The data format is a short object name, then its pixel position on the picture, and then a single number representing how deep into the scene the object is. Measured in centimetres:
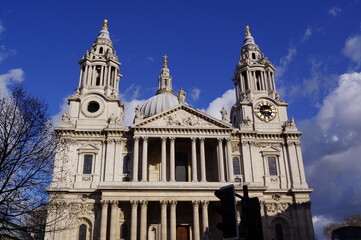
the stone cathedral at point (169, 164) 3622
